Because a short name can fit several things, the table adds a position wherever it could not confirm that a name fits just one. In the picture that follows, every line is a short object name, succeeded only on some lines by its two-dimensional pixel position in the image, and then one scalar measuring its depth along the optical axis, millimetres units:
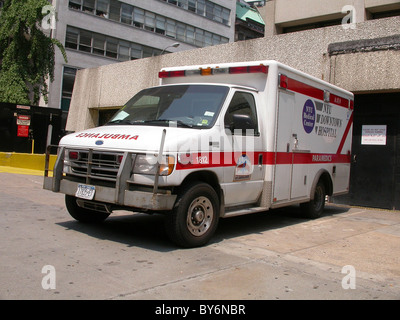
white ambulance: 5324
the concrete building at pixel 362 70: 10078
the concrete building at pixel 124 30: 36000
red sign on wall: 16672
